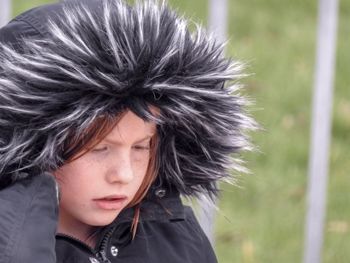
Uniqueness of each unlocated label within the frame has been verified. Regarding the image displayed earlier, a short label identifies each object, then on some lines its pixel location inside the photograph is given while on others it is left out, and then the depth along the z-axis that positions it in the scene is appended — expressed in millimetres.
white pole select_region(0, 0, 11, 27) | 7488
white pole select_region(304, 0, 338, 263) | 7914
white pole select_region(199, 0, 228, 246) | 7746
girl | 4961
